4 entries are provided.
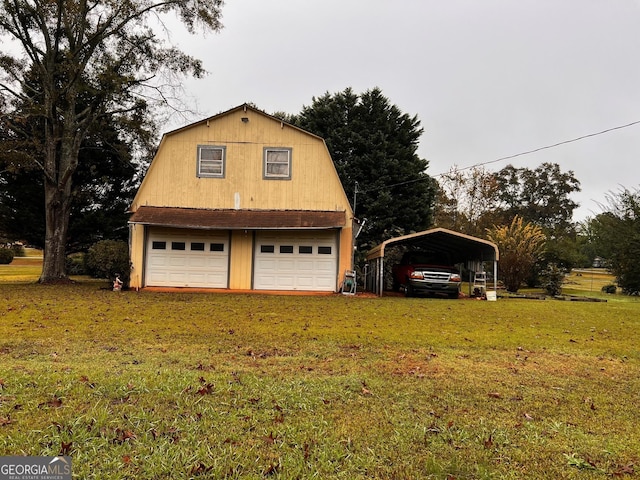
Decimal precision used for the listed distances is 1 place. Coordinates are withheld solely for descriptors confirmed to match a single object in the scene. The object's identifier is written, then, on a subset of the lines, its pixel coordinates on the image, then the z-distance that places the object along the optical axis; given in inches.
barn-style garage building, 685.3
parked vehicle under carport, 640.4
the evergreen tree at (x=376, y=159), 1066.7
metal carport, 638.5
